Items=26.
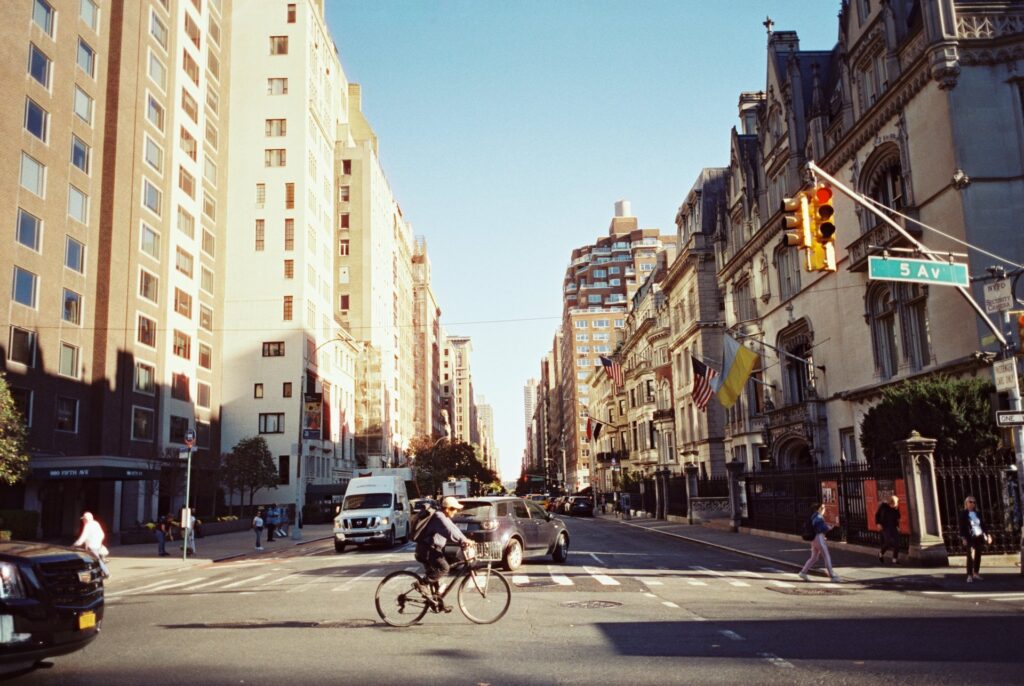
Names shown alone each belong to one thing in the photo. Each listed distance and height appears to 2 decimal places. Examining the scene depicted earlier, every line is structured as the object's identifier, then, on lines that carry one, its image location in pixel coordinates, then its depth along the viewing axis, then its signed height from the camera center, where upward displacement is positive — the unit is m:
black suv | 7.99 -1.11
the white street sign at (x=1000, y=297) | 17.02 +3.35
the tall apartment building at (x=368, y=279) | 97.25 +24.10
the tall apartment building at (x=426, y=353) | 151.12 +25.11
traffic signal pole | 16.36 +1.35
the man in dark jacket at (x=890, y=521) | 20.30 -1.36
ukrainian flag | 36.91 +4.43
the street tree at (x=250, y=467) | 59.31 +1.35
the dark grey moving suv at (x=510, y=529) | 19.88 -1.25
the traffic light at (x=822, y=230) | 12.78 +3.67
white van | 30.19 -1.16
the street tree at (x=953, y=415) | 22.14 +1.28
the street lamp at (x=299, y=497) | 42.31 -0.67
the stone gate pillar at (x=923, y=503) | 20.38 -0.96
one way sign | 17.44 +0.89
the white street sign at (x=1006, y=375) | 17.34 +1.80
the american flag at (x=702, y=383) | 42.25 +4.44
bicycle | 11.98 -1.70
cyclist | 11.98 -0.98
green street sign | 15.23 +3.55
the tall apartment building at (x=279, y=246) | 72.12 +21.47
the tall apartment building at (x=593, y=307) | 158.25 +33.47
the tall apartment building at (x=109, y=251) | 41.53 +13.99
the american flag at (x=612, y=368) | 59.47 +7.58
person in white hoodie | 20.42 -1.10
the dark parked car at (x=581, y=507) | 66.81 -2.53
